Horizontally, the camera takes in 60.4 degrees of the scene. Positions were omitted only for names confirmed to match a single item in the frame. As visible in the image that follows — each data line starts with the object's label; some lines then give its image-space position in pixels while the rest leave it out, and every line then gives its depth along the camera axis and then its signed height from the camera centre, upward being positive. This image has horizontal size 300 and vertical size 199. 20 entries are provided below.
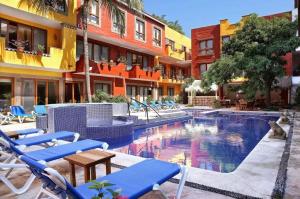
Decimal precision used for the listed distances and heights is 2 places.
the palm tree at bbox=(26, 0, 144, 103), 15.07 +5.73
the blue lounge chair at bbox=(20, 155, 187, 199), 2.58 -1.02
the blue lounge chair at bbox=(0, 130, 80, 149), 5.76 -0.93
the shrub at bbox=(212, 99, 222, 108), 27.77 -0.48
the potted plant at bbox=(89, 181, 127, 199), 2.09 -0.73
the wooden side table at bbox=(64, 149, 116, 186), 3.81 -0.91
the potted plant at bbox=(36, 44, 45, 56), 16.89 +3.32
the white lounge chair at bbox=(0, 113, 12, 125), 13.68 -1.02
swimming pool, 7.59 -1.68
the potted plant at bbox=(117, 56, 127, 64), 24.44 +3.88
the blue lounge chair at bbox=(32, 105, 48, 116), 14.70 -0.56
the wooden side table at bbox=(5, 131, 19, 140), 6.21 -0.83
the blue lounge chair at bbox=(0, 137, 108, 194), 3.98 -0.96
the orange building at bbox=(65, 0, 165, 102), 21.14 +4.43
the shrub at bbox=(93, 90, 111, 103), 18.64 +0.14
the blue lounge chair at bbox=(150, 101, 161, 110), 22.86 -0.50
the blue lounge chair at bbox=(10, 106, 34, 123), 14.38 -0.65
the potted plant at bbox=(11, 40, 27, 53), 15.89 +3.56
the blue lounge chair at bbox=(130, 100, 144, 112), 22.28 -0.62
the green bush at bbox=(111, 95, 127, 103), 18.78 +0.07
